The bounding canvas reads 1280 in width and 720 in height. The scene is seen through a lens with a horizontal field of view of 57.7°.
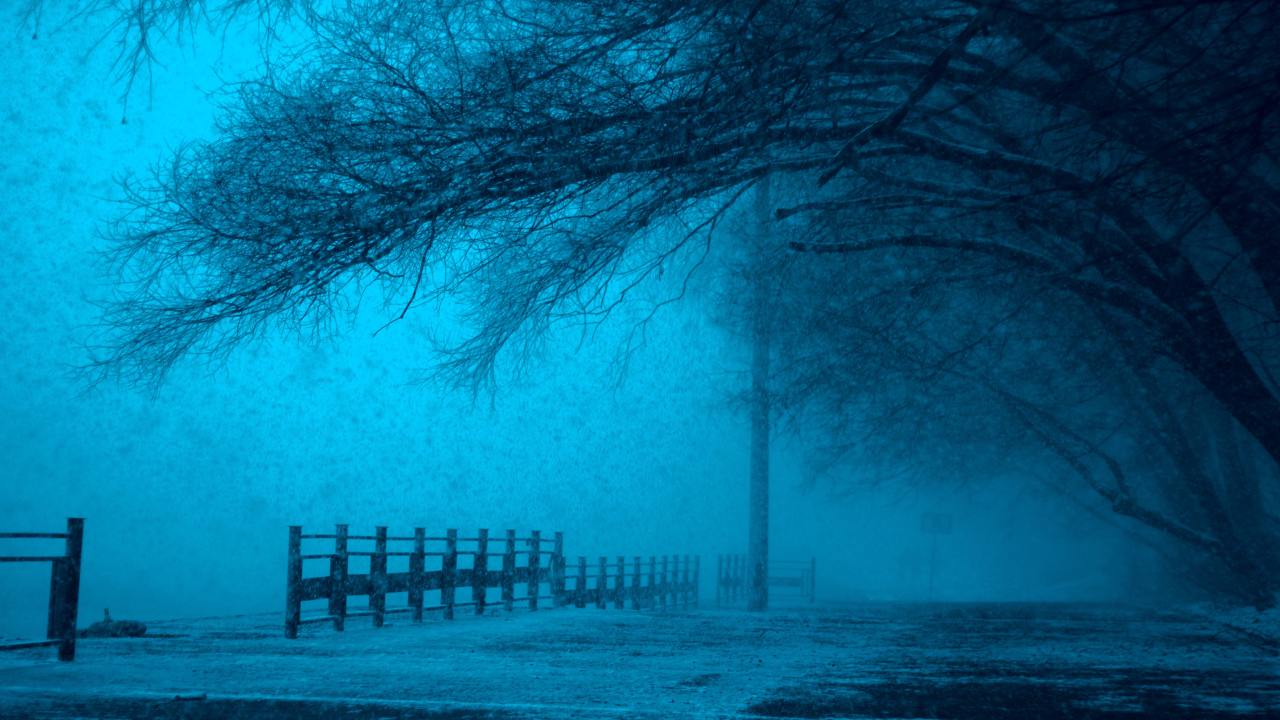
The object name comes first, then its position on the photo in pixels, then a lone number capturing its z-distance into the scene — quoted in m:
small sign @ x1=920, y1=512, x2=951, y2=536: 35.41
